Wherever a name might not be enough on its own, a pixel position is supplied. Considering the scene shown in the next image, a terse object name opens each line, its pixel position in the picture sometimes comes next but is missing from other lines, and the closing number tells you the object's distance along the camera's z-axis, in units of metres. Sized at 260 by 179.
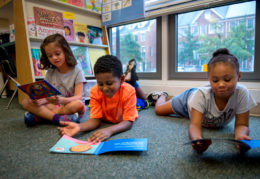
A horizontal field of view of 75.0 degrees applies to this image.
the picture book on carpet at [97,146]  0.66
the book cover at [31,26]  1.57
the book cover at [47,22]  1.63
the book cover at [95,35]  2.09
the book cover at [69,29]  1.85
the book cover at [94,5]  2.03
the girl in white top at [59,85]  1.08
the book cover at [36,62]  1.60
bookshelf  1.53
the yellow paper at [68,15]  1.86
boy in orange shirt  0.84
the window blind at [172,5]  1.44
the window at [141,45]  1.92
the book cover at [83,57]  1.93
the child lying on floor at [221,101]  0.71
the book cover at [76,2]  1.88
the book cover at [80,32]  1.96
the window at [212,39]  1.43
